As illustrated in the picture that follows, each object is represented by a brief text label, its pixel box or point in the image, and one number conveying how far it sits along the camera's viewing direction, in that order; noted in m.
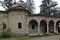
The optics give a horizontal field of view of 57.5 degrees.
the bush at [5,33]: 11.35
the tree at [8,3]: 18.90
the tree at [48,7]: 20.25
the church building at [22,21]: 11.75
